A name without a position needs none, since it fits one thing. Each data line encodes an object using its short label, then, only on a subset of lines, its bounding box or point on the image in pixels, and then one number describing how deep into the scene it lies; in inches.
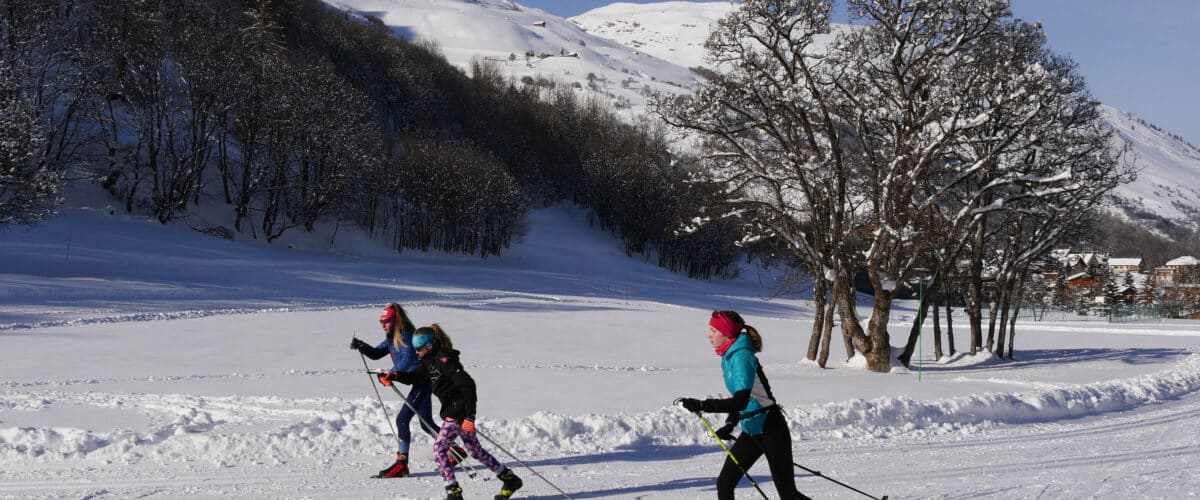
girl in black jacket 318.0
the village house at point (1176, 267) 5596.5
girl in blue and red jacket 357.4
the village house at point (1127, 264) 6294.3
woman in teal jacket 251.1
